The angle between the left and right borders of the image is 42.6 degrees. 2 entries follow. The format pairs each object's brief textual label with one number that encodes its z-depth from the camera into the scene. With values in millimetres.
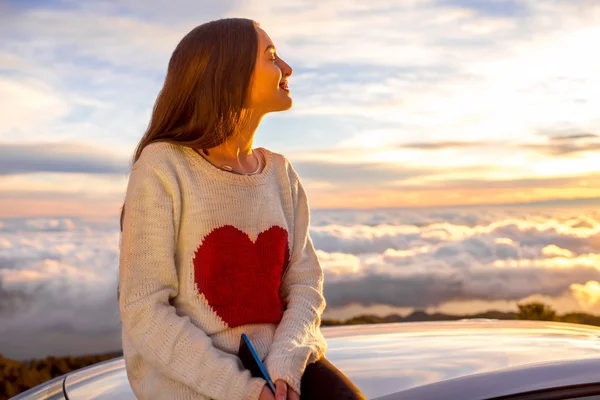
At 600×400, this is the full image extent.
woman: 1882
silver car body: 1726
